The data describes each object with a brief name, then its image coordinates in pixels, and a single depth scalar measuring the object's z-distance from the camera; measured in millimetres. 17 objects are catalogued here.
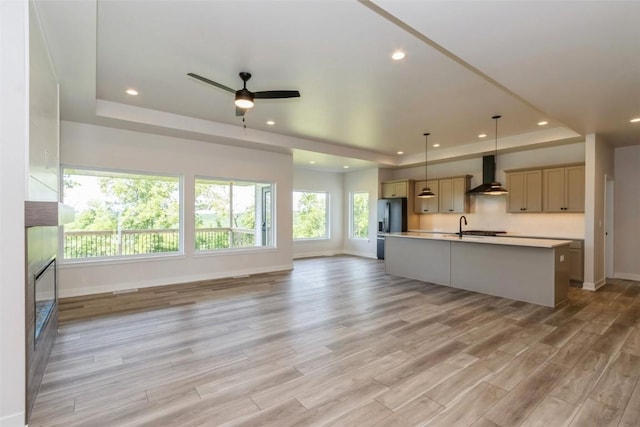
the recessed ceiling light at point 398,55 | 3083
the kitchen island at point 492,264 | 4422
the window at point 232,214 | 6285
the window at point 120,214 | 5100
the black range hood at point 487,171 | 7176
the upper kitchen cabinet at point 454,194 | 7625
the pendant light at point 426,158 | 6521
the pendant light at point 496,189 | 5598
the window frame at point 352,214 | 10141
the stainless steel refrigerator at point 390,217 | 8578
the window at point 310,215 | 9430
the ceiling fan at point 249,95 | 3439
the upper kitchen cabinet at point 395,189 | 8719
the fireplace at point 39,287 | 1990
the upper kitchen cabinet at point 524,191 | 6422
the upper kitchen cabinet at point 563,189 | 5895
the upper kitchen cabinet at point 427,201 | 8273
